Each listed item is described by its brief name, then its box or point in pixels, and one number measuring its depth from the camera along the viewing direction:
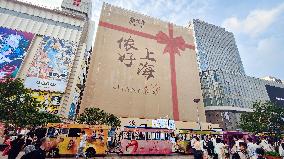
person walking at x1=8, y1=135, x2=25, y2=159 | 9.40
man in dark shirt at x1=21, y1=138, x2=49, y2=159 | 4.58
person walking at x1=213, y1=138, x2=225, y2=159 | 12.34
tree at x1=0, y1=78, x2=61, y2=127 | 25.84
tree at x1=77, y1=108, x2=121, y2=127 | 33.97
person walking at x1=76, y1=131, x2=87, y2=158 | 14.49
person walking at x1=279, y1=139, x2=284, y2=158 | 12.31
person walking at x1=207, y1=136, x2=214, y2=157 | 14.95
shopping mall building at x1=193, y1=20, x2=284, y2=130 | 72.12
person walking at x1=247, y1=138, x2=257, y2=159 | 10.30
